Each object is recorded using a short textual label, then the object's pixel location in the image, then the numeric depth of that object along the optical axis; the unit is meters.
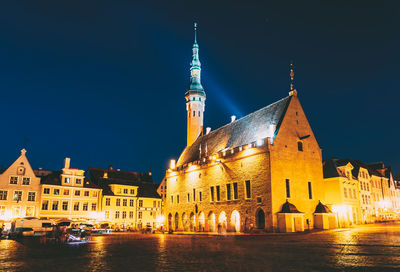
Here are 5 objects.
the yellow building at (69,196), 49.25
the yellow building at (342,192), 42.68
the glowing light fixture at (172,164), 56.22
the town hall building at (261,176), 33.81
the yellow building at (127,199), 55.44
